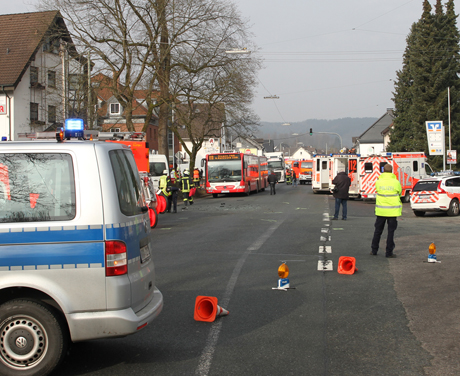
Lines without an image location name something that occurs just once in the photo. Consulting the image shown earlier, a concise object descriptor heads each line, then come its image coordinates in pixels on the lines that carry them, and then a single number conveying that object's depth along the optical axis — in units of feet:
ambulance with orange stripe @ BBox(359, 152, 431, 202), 97.45
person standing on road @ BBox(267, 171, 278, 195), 125.29
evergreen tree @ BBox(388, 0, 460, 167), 158.92
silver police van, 14.65
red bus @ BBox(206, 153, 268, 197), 117.50
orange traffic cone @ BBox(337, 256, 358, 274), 29.98
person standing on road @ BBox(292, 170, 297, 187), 184.78
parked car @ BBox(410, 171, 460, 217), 68.28
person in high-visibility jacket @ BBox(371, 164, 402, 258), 35.37
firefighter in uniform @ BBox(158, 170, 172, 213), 73.31
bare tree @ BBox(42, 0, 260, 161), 89.45
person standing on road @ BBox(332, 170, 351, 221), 62.69
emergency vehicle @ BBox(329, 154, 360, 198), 106.01
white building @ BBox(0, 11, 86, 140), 121.08
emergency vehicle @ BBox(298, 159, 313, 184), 211.82
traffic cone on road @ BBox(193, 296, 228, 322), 20.84
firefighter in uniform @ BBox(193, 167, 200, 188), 128.74
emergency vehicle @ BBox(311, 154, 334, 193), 120.88
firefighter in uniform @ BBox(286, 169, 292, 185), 215.92
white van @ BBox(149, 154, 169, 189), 107.24
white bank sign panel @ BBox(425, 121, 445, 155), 105.09
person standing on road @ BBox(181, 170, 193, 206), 88.12
